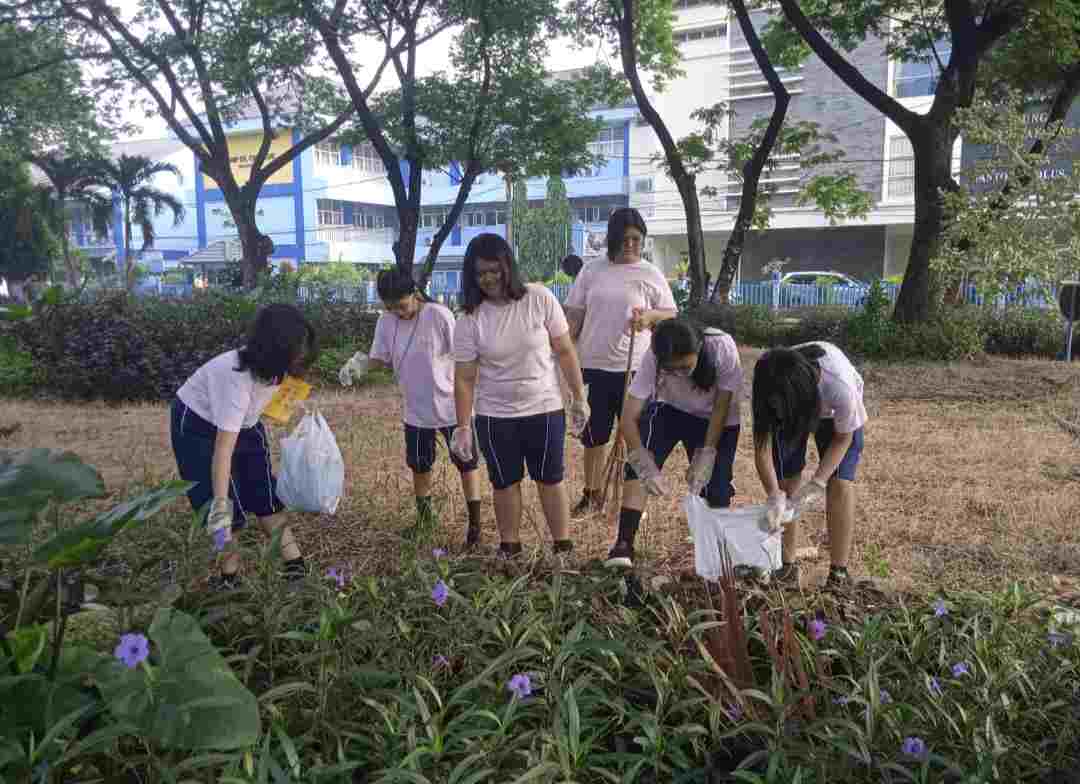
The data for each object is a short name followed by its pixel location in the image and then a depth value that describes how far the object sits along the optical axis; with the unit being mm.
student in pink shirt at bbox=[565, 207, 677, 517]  3857
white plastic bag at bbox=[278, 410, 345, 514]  3143
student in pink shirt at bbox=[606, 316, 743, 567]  3025
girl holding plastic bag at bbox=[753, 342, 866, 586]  2764
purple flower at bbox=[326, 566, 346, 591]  2463
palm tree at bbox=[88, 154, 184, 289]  19047
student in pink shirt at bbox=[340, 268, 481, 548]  3791
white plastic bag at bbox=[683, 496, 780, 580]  2602
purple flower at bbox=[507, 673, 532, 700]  1792
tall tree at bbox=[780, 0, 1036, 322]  9523
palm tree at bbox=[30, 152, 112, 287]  19891
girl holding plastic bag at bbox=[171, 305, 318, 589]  2867
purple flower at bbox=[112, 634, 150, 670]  1500
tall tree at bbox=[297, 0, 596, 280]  11938
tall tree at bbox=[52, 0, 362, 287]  12047
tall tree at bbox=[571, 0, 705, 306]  12109
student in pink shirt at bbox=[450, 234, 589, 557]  3297
